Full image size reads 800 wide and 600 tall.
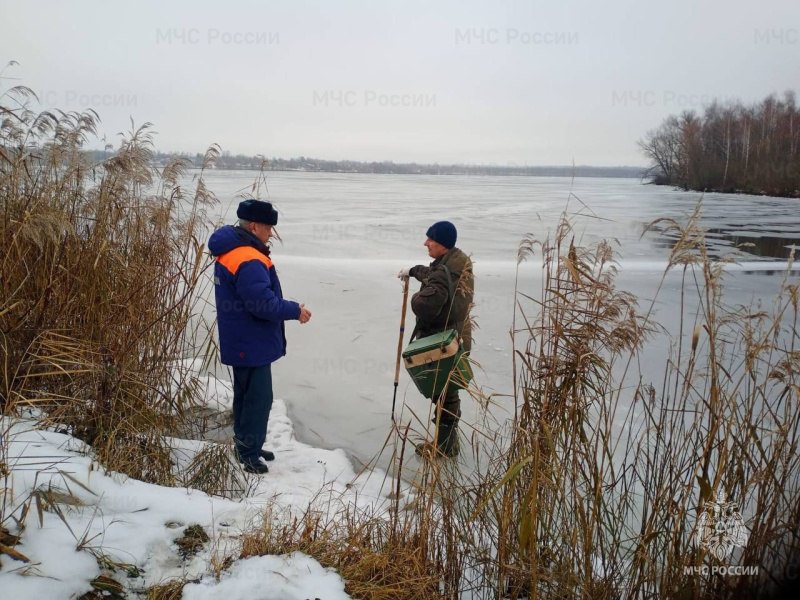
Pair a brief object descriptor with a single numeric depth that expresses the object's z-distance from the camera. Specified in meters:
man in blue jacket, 3.31
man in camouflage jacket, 3.74
